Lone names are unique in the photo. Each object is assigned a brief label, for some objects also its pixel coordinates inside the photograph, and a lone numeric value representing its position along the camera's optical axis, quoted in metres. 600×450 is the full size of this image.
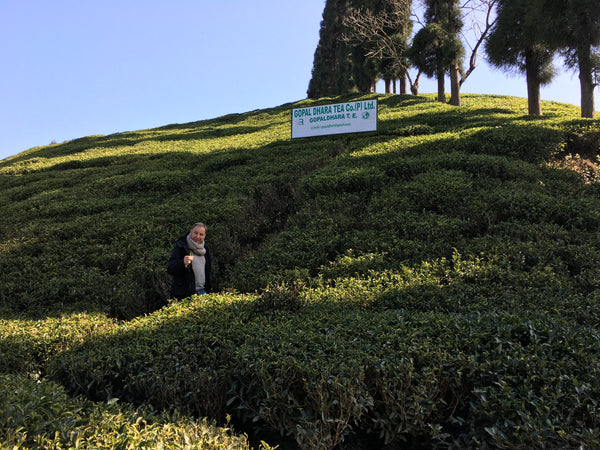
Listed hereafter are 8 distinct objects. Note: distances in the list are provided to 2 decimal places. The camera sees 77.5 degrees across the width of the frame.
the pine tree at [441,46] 18.86
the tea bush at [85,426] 2.10
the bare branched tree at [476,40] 18.89
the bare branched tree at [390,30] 23.91
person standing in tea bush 5.19
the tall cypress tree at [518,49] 14.98
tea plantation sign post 11.84
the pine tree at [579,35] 11.56
